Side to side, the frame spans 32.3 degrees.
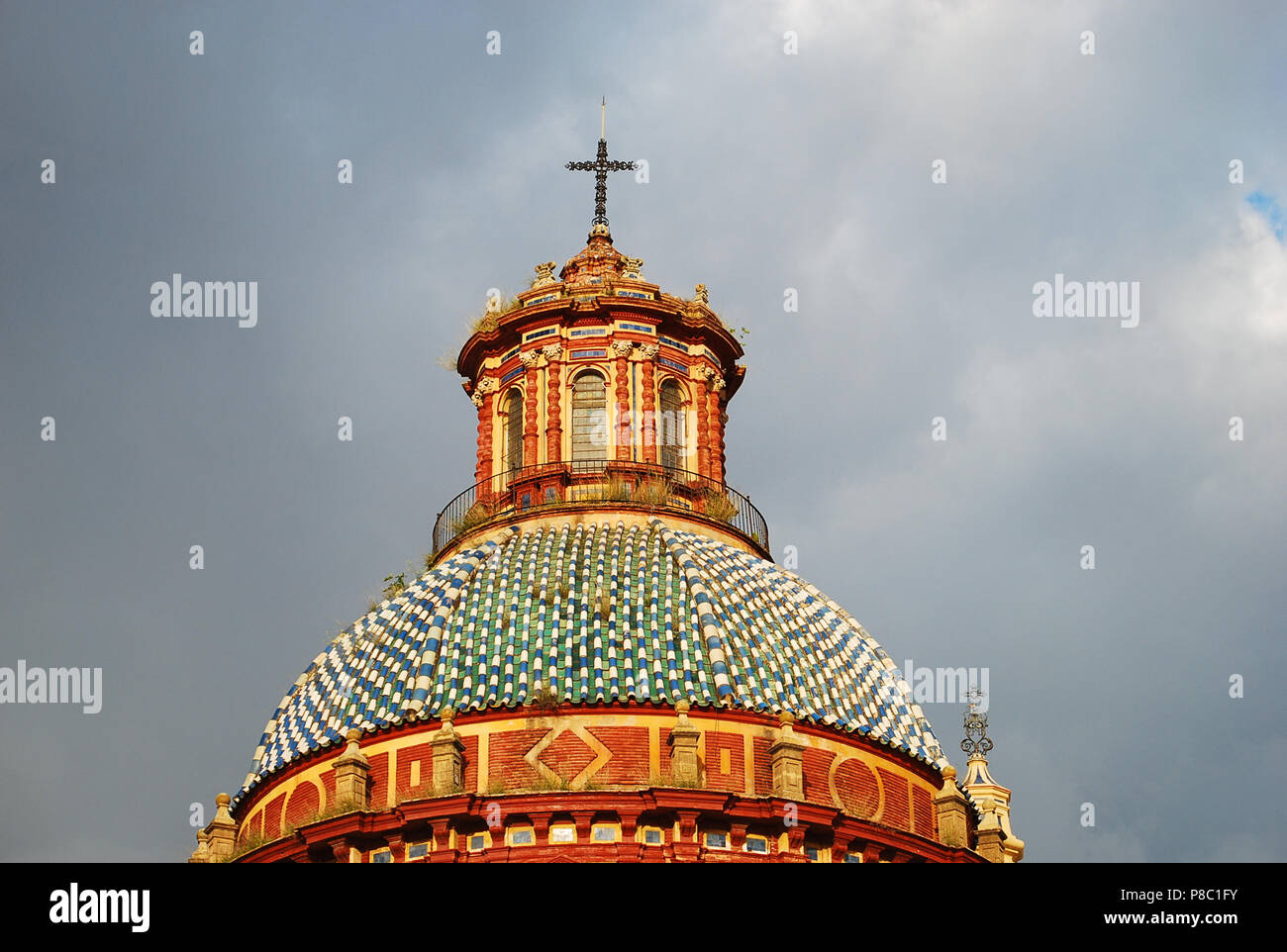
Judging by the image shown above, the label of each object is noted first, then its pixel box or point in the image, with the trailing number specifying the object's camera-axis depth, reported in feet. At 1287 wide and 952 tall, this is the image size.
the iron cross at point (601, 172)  166.20
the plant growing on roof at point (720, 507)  149.28
